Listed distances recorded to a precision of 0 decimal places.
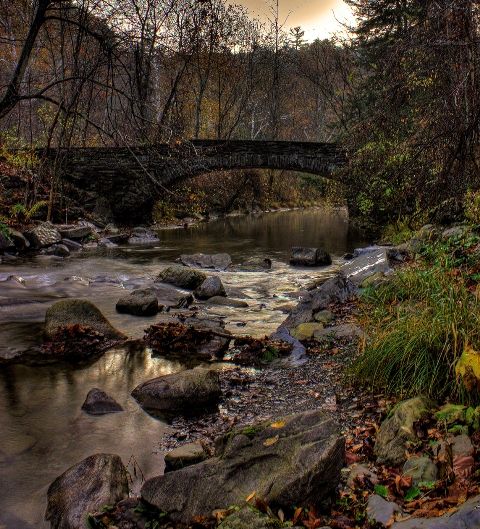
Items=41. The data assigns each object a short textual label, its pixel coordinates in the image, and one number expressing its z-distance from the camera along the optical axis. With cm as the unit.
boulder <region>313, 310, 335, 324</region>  736
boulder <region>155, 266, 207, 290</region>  1131
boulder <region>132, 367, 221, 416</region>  516
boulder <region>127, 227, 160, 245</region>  1872
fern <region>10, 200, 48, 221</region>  1619
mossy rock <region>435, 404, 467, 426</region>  354
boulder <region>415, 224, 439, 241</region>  1006
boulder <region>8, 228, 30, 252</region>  1470
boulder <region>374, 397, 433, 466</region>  350
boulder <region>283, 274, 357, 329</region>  779
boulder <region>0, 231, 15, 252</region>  1419
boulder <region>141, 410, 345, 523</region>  304
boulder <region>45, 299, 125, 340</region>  733
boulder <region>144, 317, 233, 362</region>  688
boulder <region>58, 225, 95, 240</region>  1722
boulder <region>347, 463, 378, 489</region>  329
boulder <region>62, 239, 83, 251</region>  1630
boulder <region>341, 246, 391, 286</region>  933
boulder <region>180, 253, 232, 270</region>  1420
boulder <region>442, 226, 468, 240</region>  826
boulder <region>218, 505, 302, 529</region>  269
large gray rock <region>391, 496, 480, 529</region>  237
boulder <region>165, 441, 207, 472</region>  390
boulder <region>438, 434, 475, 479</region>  301
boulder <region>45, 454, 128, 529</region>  344
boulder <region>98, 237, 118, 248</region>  1755
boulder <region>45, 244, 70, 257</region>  1496
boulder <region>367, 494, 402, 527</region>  278
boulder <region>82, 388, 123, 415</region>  517
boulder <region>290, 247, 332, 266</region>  1462
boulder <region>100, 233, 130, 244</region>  1836
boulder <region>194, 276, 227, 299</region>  1027
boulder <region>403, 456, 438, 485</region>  311
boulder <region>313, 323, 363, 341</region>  634
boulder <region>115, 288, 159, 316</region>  880
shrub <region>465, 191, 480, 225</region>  885
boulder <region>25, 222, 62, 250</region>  1530
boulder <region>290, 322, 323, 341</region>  695
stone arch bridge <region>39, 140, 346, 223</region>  2048
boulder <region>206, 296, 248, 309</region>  966
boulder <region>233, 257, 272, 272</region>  1395
